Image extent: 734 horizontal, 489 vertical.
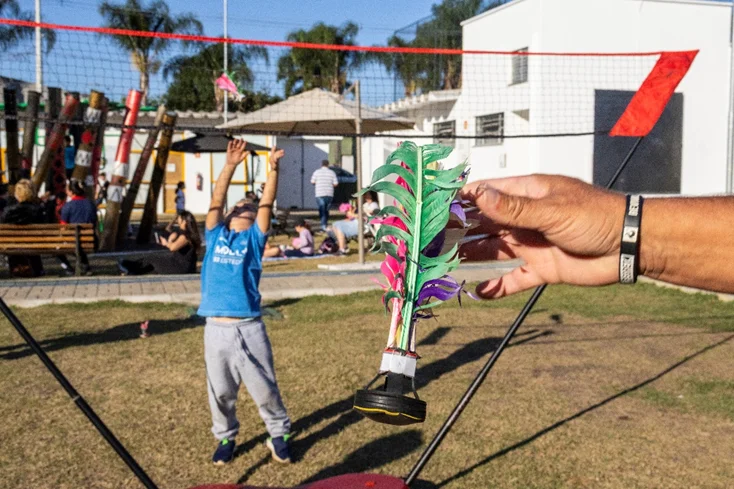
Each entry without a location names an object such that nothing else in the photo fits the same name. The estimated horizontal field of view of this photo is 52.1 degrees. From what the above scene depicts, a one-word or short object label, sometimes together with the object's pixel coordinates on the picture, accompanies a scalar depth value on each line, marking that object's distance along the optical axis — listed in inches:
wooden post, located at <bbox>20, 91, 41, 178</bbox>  581.6
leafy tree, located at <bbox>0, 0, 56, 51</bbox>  724.6
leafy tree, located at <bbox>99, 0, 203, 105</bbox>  1456.7
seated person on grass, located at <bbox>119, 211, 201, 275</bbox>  459.5
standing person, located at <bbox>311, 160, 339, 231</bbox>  800.9
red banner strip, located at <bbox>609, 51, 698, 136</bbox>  164.9
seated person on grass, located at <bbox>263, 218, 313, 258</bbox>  616.7
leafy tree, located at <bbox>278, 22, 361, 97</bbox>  1876.2
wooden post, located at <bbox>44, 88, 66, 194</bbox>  592.4
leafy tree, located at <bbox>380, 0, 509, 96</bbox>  873.5
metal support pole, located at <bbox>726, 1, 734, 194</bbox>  386.6
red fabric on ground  116.6
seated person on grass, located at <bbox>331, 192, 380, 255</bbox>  603.2
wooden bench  460.1
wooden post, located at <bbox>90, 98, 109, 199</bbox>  631.8
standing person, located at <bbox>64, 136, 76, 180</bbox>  637.3
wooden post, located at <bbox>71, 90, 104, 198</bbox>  599.2
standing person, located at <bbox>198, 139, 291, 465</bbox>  197.5
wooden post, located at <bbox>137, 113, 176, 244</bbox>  673.0
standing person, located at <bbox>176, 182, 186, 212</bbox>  900.6
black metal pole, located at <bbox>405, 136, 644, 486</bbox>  114.9
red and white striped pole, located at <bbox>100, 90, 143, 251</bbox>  635.5
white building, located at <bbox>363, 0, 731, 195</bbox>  605.9
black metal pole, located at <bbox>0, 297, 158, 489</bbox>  105.2
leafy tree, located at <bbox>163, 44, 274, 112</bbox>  1457.9
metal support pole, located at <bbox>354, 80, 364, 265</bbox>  470.1
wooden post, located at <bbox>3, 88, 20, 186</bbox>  549.0
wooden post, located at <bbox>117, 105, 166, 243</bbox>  662.5
